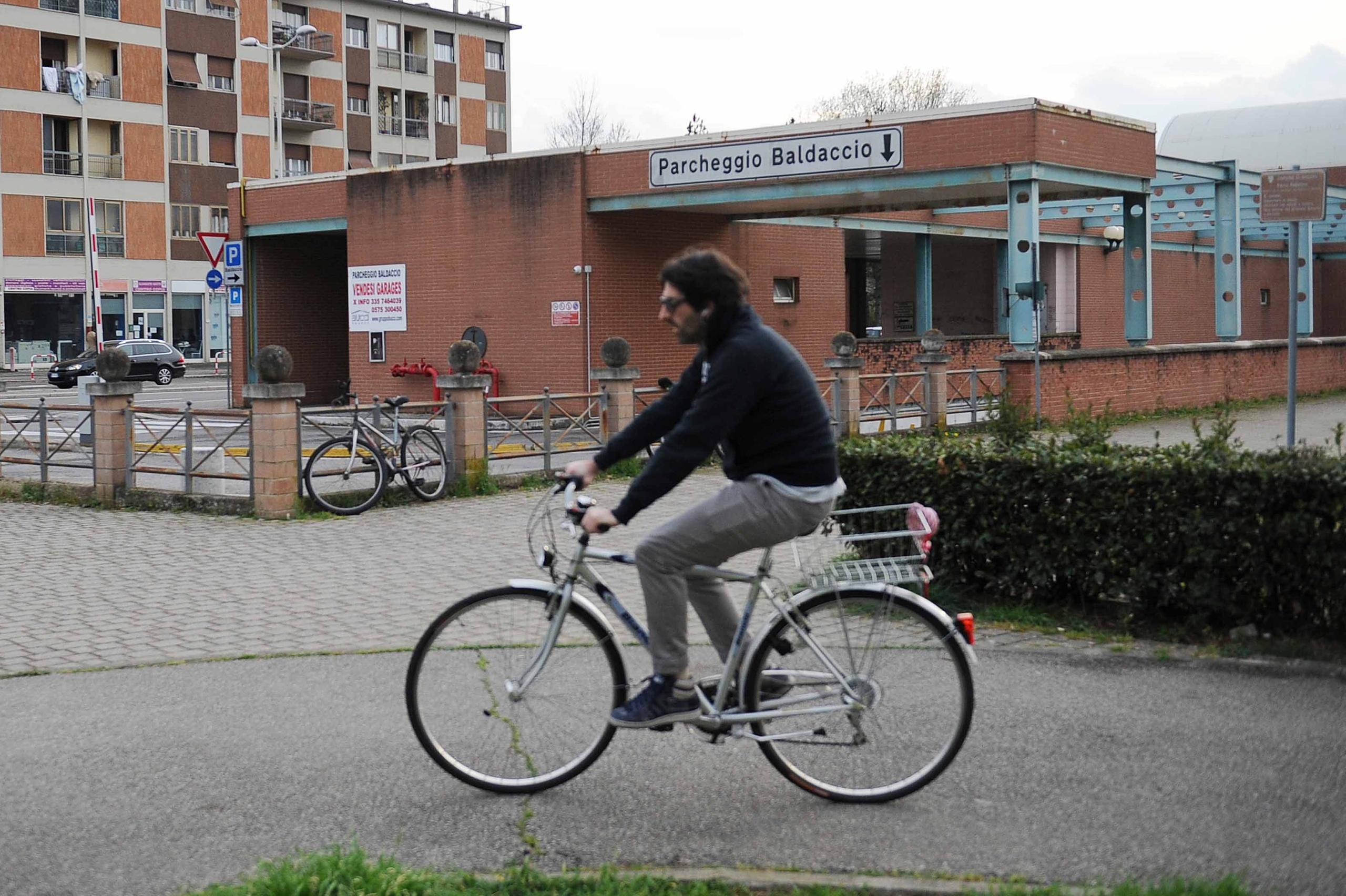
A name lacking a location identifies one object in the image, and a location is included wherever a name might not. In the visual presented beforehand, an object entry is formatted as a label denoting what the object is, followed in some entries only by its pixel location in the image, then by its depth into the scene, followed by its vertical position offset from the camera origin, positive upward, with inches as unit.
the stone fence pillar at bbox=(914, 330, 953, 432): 868.4 -8.2
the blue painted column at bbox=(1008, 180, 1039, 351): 831.1 +67.7
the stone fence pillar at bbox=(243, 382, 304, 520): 514.3 -24.8
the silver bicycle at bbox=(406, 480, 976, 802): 189.9 -39.9
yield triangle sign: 1027.9 +88.1
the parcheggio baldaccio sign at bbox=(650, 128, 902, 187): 856.9 +123.5
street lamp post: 1455.5 +330.1
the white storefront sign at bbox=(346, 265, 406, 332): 1094.4 +54.7
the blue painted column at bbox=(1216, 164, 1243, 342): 1116.5 +66.7
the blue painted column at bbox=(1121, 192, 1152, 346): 956.0 +62.8
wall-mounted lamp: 1295.5 +113.4
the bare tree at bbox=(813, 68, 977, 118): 2861.7 +514.6
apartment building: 2172.7 +389.3
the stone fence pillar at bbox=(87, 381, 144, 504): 565.6 -23.9
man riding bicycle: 180.9 -9.3
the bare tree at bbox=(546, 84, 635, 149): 2507.4 +395.7
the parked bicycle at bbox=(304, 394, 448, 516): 529.7 -33.5
